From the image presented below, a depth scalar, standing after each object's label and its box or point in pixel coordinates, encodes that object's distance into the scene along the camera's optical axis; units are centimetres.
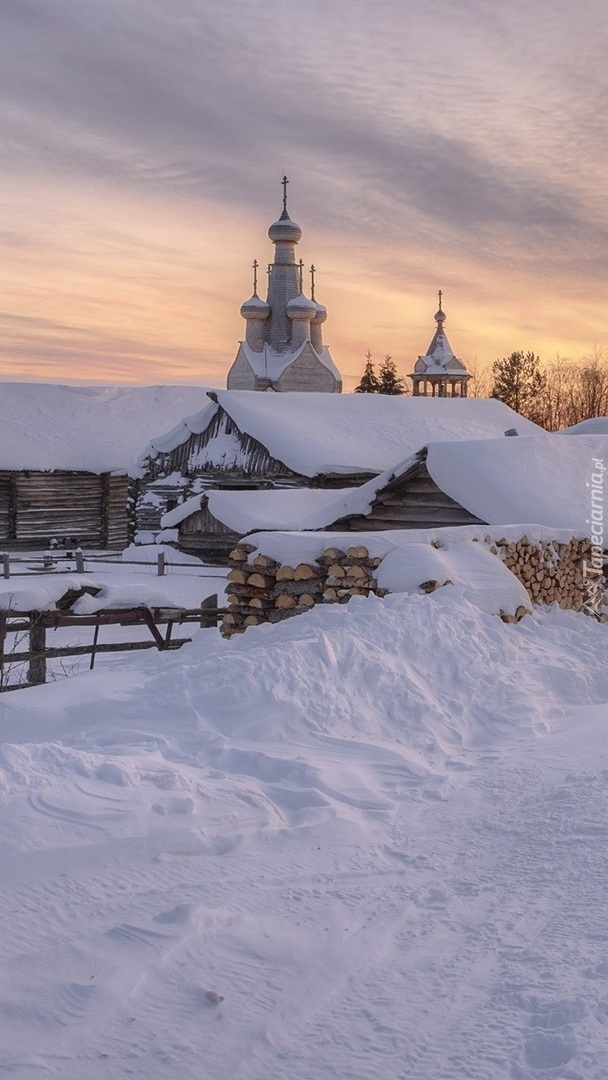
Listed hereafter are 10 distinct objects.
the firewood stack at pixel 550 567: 1175
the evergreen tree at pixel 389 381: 7511
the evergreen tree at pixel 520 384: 7444
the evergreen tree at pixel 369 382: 7562
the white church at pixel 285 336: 4762
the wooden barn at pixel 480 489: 1698
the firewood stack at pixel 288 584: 1010
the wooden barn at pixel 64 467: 3369
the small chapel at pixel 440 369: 5481
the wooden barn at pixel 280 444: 2809
